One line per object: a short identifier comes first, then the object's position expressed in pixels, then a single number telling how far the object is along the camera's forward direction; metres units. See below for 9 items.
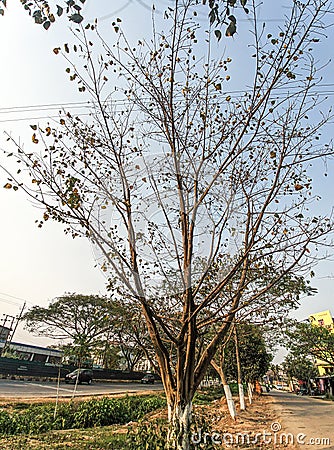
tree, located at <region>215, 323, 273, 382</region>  13.99
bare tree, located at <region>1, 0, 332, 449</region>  3.37
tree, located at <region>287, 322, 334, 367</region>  20.02
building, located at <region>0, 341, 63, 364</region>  30.20
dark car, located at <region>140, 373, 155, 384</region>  28.12
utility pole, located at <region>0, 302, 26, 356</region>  26.15
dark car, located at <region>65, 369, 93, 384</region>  18.97
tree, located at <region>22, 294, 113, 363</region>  24.31
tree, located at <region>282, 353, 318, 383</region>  25.60
